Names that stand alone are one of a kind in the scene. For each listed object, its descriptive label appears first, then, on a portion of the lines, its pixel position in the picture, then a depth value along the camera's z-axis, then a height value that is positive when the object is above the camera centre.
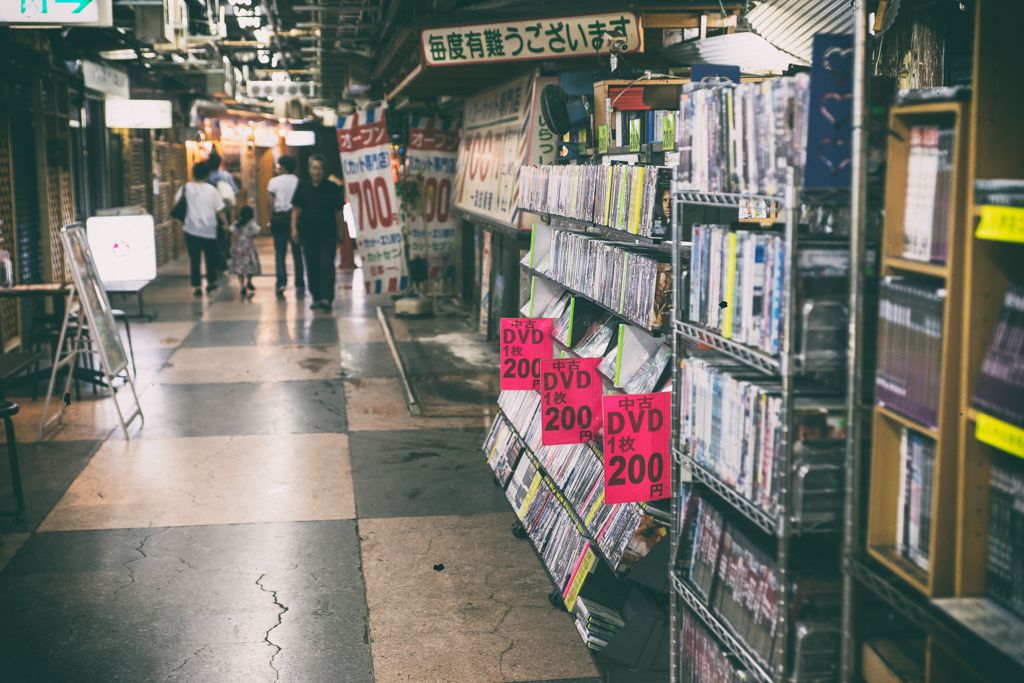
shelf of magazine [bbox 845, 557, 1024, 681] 2.29 -0.98
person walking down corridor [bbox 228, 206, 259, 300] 16.38 -0.75
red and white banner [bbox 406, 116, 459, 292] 13.54 +0.25
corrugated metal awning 6.25 +1.12
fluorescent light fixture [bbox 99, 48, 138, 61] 15.64 +2.19
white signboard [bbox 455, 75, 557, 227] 9.16 +0.53
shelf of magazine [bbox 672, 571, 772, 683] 3.08 -1.34
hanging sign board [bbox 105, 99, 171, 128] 15.78 +1.33
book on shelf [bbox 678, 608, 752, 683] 3.37 -1.51
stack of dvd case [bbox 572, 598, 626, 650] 4.54 -1.83
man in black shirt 14.66 -0.37
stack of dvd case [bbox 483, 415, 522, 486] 6.34 -1.53
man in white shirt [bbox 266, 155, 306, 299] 15.95 -0.27
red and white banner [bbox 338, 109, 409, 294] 11.92 +0.07
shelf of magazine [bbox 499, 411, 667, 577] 4.36 -1.46
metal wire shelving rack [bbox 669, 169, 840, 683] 2.85 -0.86
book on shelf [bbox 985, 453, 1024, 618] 2.39 -0.76
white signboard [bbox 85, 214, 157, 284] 12.49 -0.53
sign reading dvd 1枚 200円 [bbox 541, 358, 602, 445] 5.07 -0.93
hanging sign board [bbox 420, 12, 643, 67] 8.18 +1.28
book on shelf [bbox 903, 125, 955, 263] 2.52 +0.01
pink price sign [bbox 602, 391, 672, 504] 4.04 -0.94
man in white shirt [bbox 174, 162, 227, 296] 15.90 -0.19
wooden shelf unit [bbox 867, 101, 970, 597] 2.46 -0.53
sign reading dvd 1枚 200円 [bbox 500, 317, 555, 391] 5.85 -0.84
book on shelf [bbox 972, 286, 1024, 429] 2.29 -0.37
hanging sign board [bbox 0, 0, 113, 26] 7.40 +1.35
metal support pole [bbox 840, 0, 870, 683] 2.68 -0.34
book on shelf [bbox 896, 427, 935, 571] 2.63 -0.75
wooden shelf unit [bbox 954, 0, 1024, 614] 2.42 -0.02
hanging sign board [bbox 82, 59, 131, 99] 14.55 +1.81
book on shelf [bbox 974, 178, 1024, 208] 2.25 +0.02
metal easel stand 8.10 -1.42
